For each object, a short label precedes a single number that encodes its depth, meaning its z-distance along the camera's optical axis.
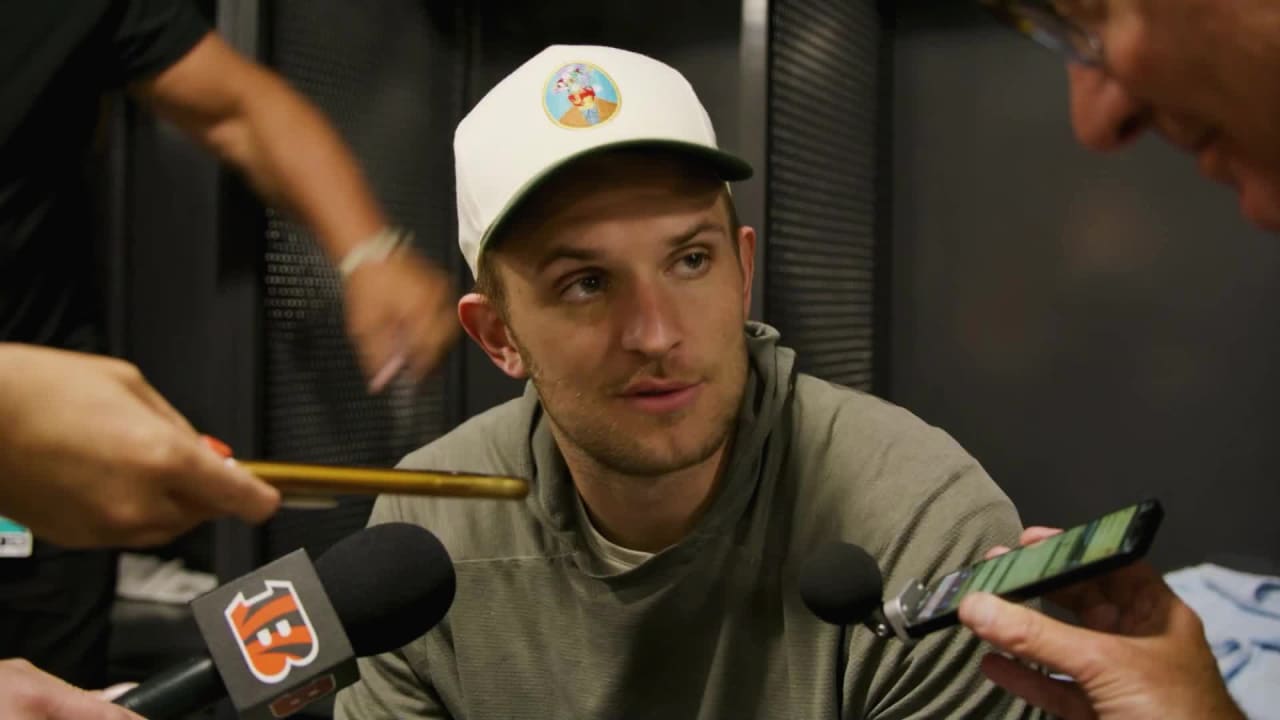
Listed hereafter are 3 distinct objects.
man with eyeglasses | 0.33
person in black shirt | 1.02
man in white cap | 0.87
